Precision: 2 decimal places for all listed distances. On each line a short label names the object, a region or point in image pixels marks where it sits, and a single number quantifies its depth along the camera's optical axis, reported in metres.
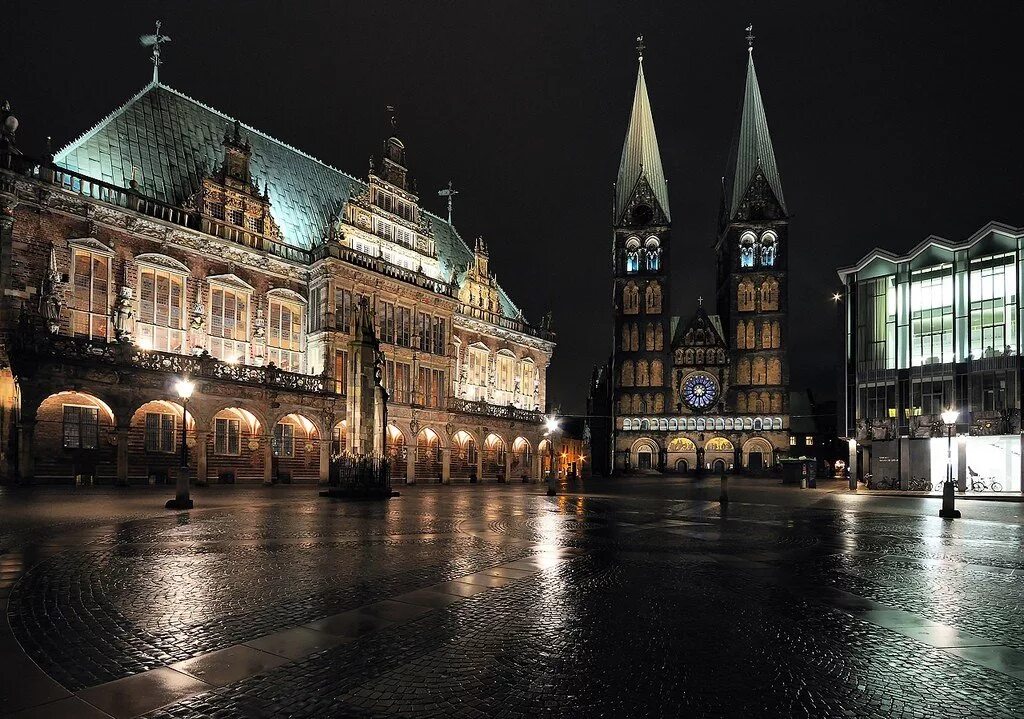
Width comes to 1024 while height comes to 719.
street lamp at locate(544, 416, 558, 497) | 36.56
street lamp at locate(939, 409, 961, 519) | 23.39
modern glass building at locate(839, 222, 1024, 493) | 45.81
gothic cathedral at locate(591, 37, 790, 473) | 92.19
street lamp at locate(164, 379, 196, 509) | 21.72
